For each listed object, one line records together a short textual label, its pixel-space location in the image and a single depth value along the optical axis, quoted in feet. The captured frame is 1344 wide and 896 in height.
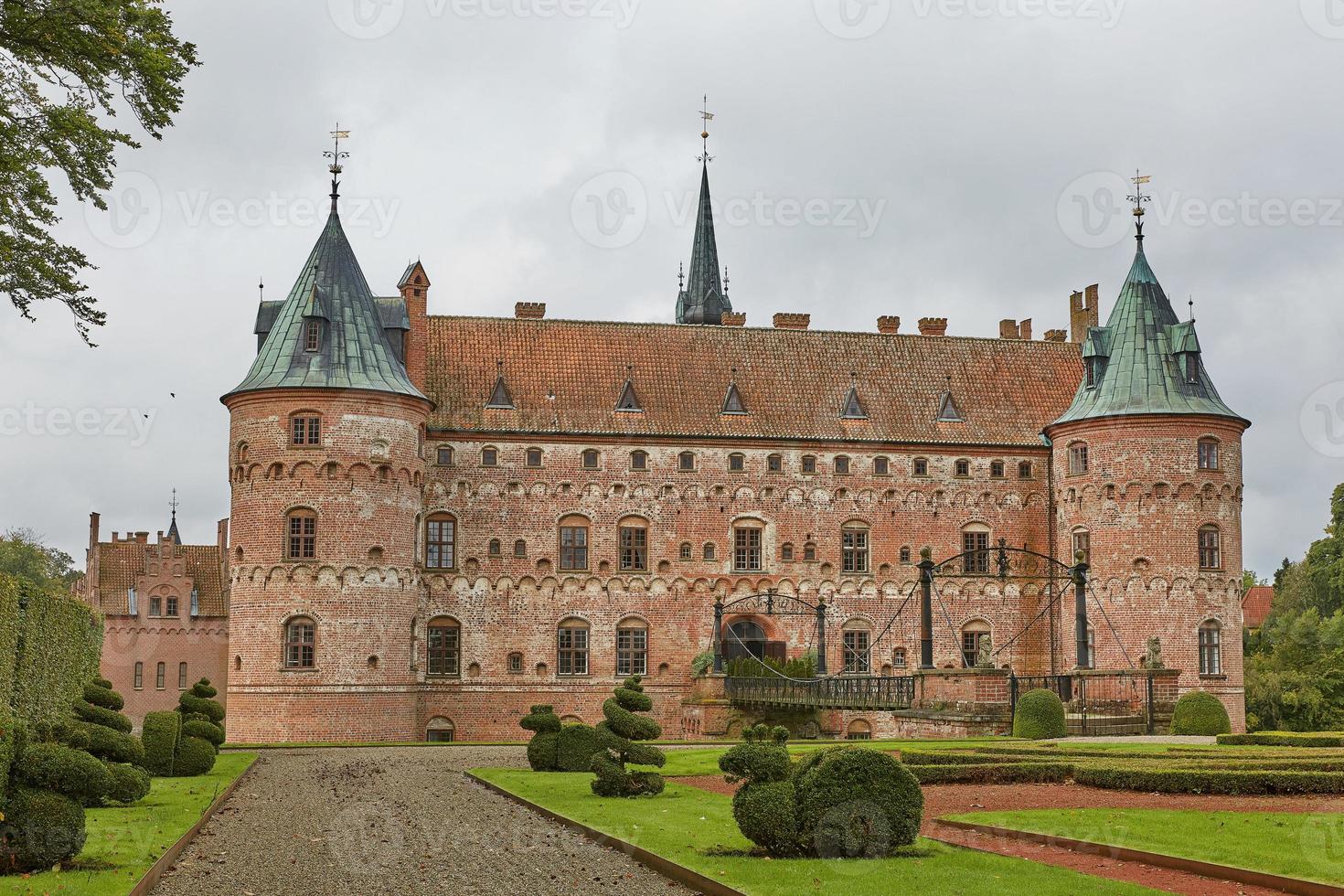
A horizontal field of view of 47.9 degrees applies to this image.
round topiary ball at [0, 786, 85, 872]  46.80
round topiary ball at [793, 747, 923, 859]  47.96
